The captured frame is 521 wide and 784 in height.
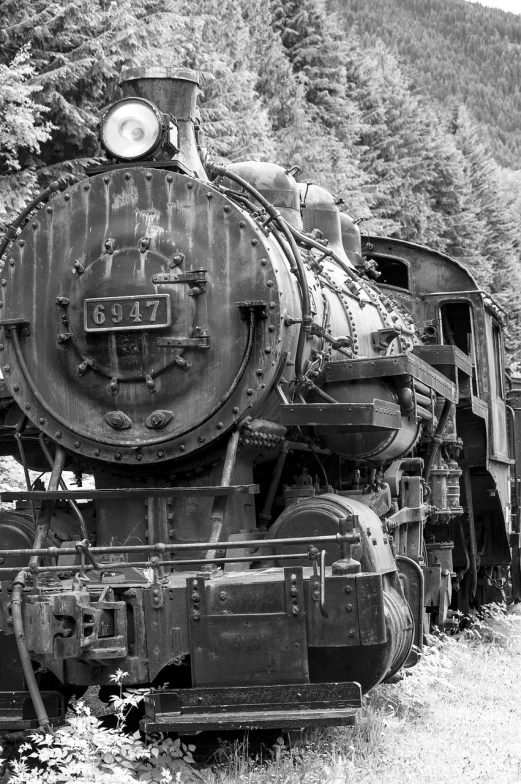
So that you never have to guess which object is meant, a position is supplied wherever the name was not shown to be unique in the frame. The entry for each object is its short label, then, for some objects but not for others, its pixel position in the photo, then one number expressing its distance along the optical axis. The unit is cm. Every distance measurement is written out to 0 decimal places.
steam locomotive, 1003
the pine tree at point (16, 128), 2552
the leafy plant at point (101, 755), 937
